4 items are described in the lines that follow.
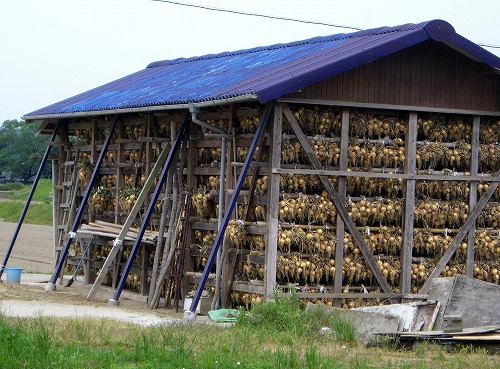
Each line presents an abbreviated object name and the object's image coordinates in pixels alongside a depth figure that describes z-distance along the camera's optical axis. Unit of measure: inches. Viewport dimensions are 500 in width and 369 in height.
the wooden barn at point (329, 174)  700.7
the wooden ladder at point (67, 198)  959.6
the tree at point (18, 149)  4508.9
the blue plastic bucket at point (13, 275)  928.3
